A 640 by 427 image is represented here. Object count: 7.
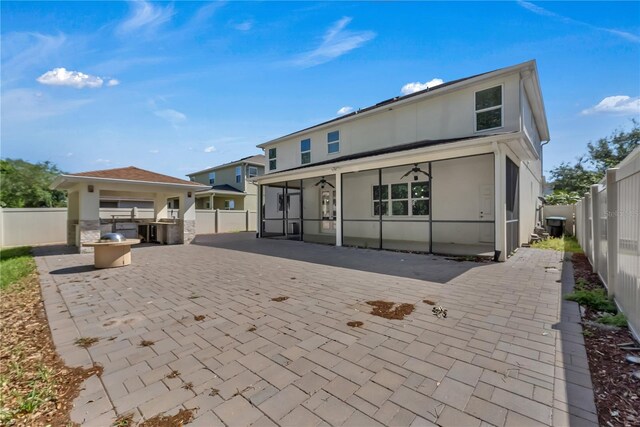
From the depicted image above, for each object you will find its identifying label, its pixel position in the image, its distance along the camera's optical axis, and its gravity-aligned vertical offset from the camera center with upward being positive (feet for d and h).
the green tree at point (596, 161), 78.59 +15.77
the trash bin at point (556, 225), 41.91 -2.12
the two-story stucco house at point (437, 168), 28.22 +5.75
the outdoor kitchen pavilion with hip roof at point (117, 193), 33.88 +2.38
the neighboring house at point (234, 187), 77.46 +7.75
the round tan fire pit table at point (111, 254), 24.20 -3.51
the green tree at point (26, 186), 79.51 +8.90
